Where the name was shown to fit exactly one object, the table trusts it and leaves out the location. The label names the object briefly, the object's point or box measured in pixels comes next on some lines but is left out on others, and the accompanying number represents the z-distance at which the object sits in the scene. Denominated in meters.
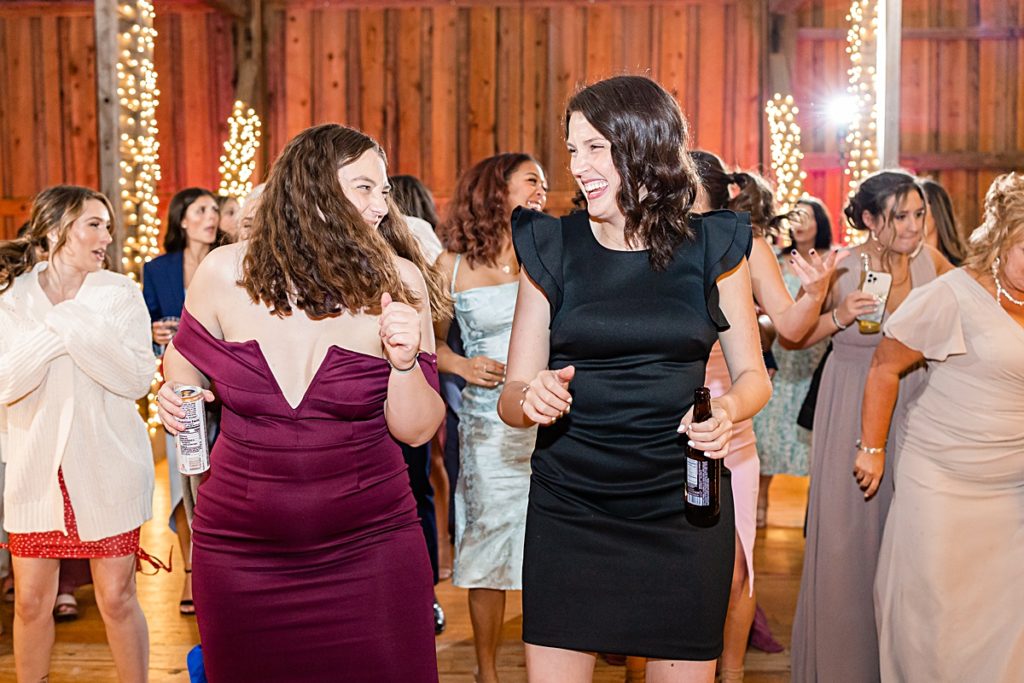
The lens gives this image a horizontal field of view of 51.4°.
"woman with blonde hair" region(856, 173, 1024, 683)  2.64
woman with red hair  3.36
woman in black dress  2.01
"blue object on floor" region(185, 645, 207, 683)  2.59
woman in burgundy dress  2.05
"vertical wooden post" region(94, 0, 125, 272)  5.30
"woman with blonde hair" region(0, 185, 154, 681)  2.95
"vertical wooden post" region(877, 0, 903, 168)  5.13
